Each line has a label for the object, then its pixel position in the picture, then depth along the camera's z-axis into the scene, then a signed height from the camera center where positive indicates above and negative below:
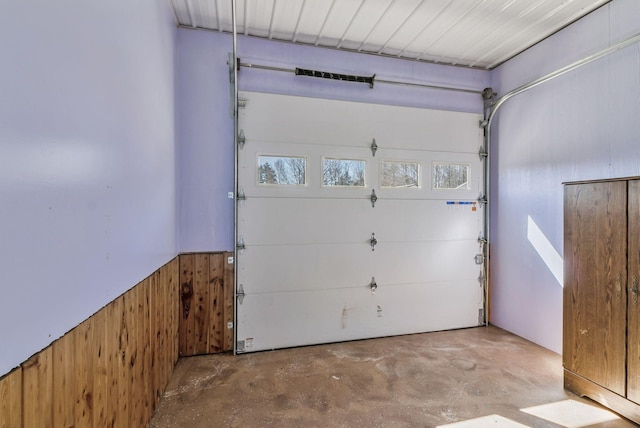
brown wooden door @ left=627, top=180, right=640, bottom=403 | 1.90 -0.54
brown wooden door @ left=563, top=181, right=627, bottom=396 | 1.99 -0.50
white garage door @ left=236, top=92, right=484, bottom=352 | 2.97 -0.09
